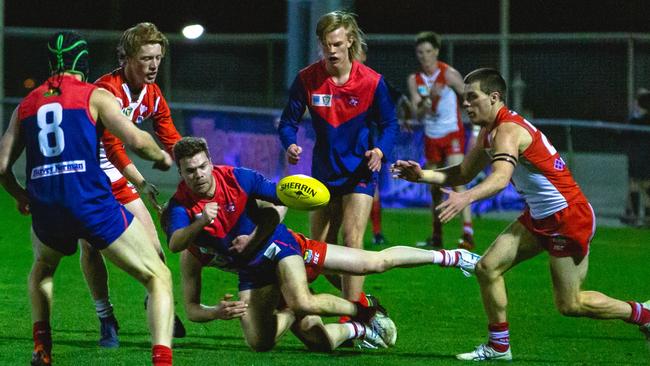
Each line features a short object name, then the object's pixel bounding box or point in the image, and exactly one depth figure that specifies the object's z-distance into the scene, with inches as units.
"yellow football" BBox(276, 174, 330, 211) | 663.8
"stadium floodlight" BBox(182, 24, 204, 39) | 1617.6
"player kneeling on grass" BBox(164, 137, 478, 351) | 650.8
